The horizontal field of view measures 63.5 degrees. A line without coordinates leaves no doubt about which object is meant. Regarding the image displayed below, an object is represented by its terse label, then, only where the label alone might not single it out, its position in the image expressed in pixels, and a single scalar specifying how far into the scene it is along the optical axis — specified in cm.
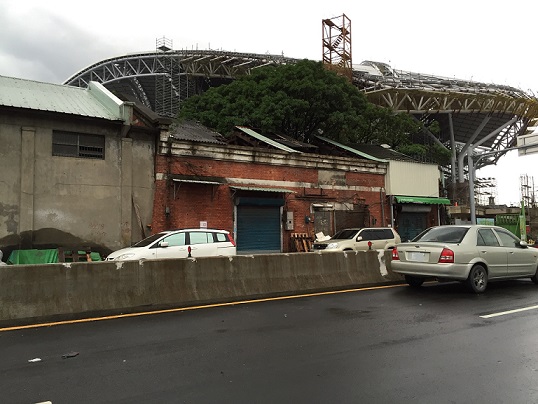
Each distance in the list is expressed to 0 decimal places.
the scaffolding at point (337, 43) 5403
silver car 967
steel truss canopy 5028
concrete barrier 740
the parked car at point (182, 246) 1246
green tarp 1500
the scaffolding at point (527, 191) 4676
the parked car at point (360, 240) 1753
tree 2733
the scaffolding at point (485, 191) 5900
